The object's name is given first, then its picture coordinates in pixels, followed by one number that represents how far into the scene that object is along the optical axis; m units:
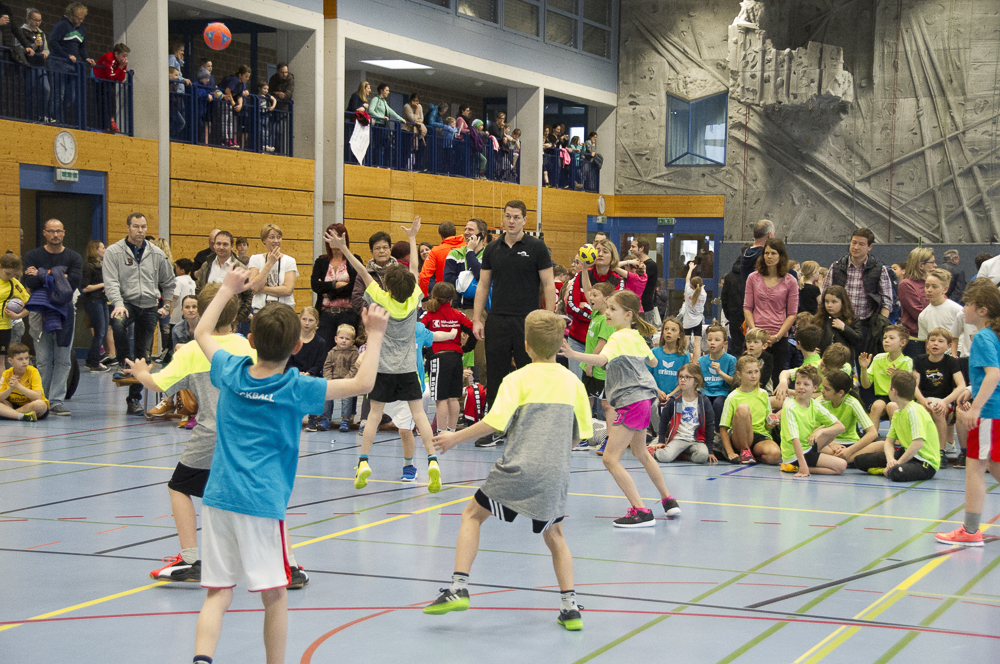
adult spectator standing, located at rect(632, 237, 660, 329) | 11.74
